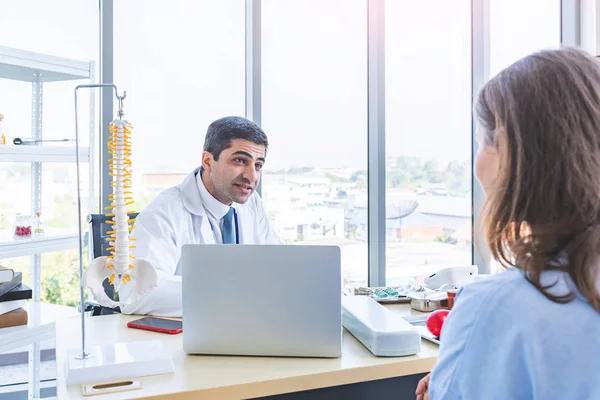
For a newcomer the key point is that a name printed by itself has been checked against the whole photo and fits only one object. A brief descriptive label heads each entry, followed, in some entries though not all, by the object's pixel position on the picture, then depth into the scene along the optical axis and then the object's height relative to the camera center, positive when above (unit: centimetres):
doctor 206 -1
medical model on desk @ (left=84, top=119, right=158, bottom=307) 125 -11
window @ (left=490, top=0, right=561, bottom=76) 346 +105
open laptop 126 -24
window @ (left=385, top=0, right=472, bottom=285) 324 +34
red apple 147 -34
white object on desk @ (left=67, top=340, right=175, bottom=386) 115 -36
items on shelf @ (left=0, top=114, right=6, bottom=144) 220 +24
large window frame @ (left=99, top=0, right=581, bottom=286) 267 +63
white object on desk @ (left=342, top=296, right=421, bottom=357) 130 -33
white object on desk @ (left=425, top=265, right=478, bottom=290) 182 -27
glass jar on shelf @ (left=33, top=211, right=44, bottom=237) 236 -14
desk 112 -38
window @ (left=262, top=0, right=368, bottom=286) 304 +39
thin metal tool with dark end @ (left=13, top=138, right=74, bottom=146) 227 +22
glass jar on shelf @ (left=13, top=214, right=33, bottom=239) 229 -14
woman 69 -8
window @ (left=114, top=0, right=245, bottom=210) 274 +59
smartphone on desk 149 -35
